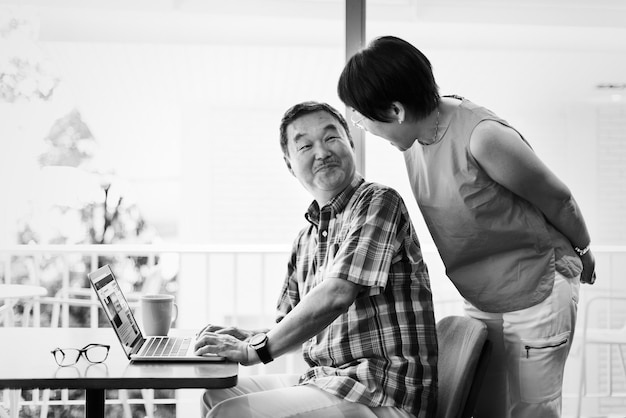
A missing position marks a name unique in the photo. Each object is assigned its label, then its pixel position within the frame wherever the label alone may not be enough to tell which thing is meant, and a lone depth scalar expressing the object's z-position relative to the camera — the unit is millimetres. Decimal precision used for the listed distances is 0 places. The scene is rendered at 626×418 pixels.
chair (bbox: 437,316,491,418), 1694
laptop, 1567
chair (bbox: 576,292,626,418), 3895
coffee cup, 1830
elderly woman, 1685
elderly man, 1585
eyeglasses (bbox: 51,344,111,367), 1532
